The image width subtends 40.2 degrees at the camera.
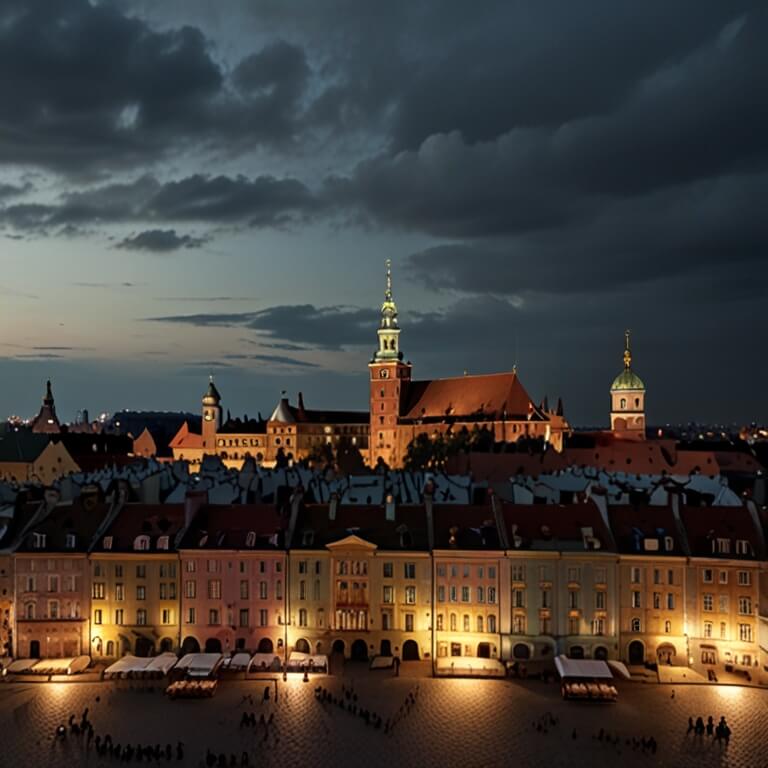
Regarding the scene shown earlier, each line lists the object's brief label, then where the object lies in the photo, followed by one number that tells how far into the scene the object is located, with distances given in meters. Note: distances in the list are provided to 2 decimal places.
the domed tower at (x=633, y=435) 191.32
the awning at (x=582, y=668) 58.84
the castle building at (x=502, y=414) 184.75
